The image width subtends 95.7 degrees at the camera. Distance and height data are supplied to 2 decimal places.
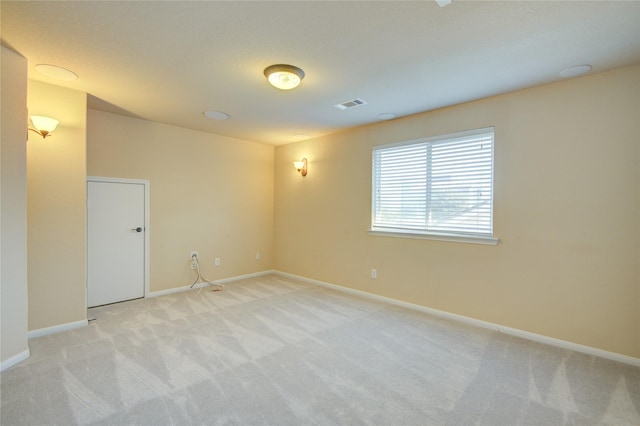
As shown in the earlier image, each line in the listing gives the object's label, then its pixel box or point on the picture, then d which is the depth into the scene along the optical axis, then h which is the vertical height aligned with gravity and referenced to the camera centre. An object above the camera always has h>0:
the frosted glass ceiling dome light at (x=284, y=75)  2.54 +1.18
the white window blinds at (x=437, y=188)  3.35 +0.28
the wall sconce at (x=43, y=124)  2.79 +0.77
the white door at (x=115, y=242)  3.84 -0.52
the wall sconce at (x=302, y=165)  5.27 +0.77
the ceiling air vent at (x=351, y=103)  3.35 +1.25
